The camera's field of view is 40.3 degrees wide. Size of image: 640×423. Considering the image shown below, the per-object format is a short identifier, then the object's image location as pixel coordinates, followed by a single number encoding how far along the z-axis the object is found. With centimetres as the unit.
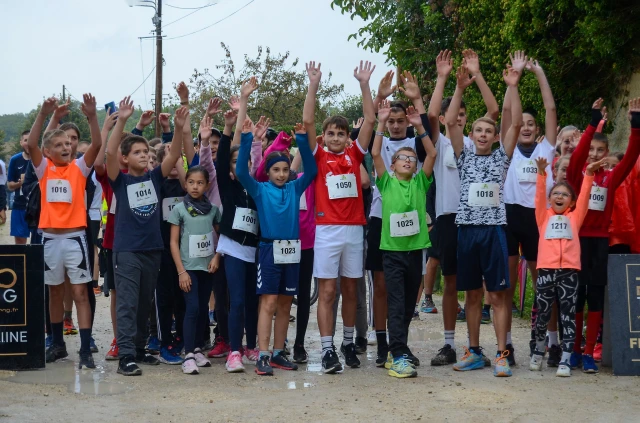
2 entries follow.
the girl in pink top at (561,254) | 687
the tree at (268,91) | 3850
